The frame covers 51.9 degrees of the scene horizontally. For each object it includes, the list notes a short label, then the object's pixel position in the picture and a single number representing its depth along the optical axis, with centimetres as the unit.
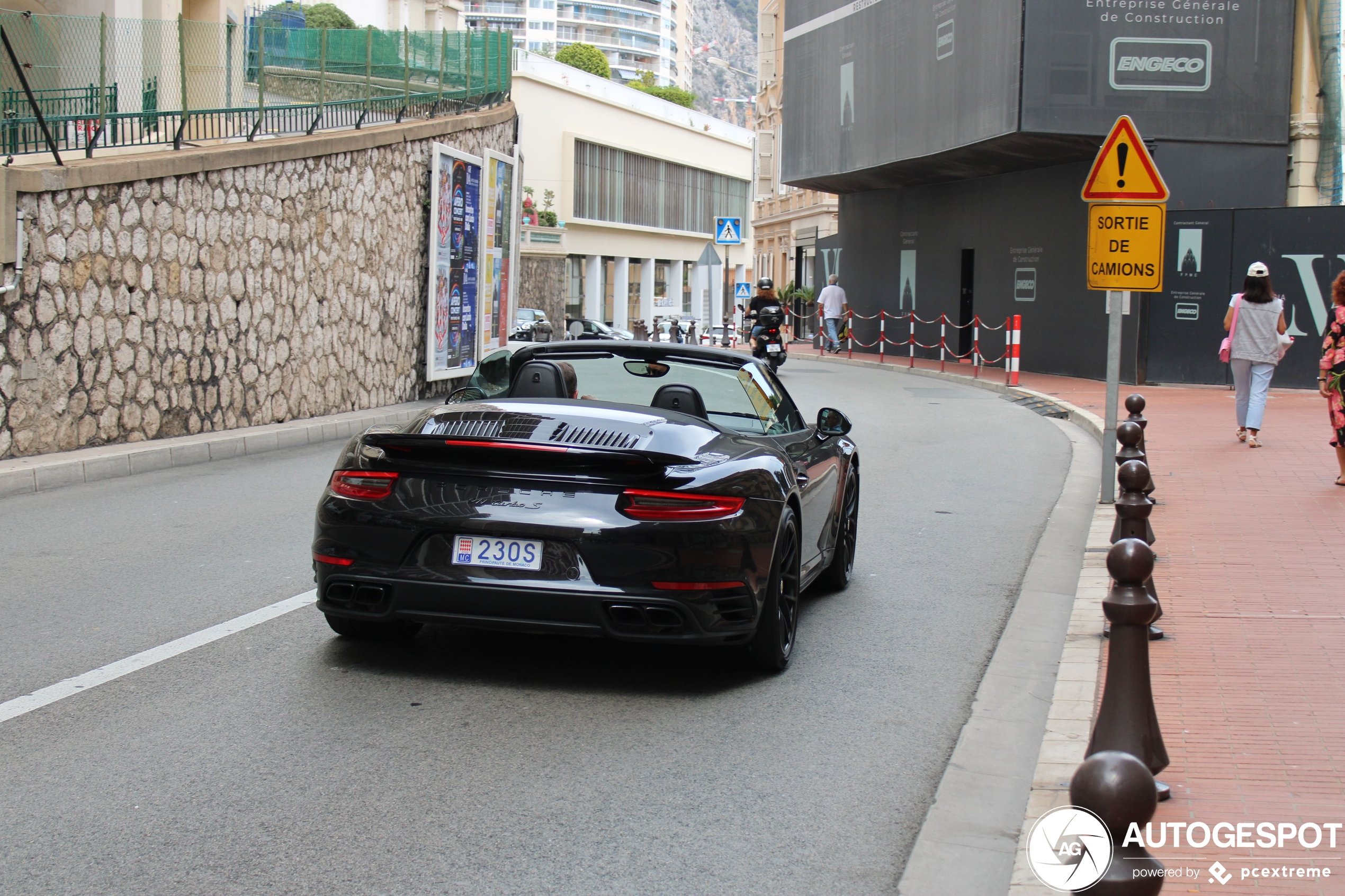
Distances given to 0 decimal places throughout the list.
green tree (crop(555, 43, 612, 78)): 11938
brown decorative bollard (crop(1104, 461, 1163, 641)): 511
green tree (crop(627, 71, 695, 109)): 12331
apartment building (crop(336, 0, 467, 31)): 5078
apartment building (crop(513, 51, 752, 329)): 6544
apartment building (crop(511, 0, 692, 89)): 18250
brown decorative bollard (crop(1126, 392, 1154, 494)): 906
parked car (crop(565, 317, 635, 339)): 3909
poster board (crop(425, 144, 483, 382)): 1978
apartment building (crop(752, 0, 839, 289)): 5288
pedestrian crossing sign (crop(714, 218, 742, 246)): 3253
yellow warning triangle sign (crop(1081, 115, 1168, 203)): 950
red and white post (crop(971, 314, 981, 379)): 2752
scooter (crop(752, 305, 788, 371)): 2527
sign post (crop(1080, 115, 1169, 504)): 952
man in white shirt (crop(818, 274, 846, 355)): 3534
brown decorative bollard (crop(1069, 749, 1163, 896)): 242
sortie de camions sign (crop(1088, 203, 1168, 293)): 956
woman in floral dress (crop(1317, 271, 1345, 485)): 1099
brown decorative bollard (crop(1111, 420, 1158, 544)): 688
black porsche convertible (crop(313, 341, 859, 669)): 510
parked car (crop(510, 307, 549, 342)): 3972
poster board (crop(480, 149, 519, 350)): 2195
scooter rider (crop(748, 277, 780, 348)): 2531
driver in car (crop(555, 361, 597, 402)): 645
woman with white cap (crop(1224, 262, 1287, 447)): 1370
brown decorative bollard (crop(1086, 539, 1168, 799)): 371
